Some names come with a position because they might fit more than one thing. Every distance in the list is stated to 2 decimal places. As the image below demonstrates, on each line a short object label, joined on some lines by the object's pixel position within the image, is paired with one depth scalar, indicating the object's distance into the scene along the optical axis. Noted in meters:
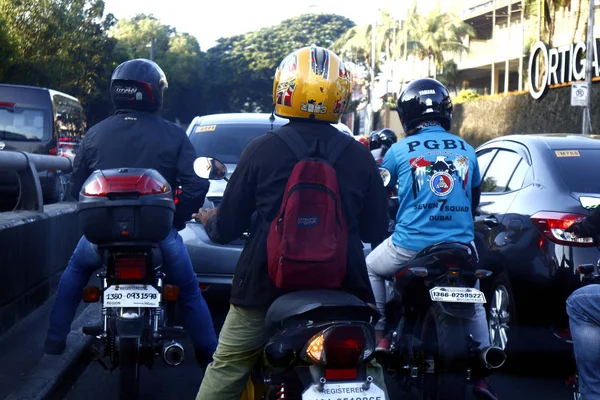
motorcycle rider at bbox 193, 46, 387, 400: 3.27
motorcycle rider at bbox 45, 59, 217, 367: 4.75
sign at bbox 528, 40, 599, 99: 32.25
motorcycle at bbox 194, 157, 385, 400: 2.86
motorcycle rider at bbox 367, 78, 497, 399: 4.71
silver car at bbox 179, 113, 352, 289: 6.70
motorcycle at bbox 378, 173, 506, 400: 4.14
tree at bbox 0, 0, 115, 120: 35.72
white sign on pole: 23.25
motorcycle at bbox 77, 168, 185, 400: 4.18
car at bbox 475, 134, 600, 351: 5.42
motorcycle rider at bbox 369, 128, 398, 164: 12.07
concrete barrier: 5.99
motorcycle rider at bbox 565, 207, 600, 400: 4.09
